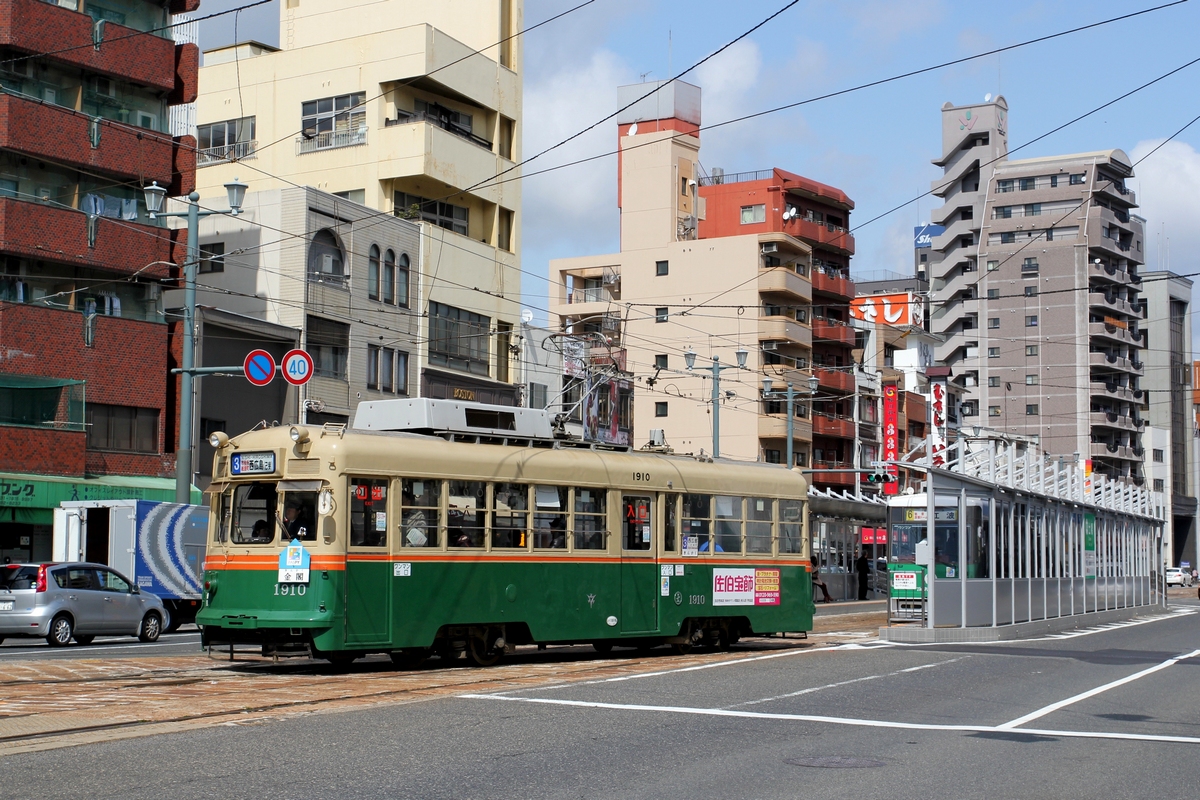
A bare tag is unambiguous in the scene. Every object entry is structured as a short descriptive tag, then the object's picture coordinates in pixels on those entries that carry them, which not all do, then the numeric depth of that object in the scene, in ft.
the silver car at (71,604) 75.72
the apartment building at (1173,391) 350.84
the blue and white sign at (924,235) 377.95
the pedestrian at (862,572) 162.61
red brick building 109.50
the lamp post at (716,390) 144.75
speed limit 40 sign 89.97
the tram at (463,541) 52.70
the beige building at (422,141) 157.28
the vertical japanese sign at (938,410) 219.82
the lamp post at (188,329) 91.76
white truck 92.32
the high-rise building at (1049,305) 310.65
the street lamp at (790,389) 158.98
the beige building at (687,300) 225.35
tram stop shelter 84.02
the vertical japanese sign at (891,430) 222.69
